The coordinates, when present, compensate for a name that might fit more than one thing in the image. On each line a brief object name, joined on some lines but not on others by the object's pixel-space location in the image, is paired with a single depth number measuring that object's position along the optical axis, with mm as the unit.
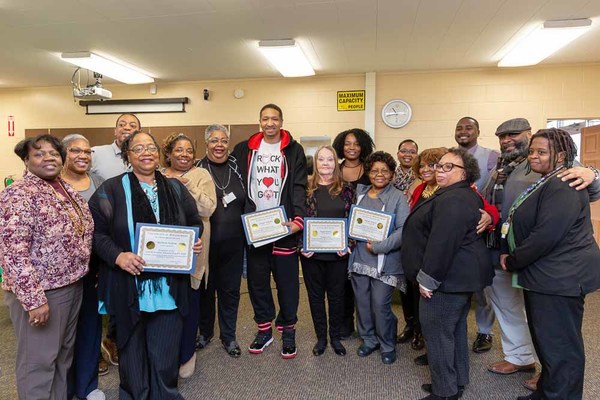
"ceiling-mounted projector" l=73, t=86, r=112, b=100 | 5156
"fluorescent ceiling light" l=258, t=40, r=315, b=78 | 4375
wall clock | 5809
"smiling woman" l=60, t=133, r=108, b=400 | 2090
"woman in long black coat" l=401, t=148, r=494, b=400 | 1904
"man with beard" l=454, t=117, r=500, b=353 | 2826
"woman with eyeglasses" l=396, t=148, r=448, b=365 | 2414
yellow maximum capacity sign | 5926
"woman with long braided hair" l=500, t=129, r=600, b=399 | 1816
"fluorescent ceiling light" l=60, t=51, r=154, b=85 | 4863
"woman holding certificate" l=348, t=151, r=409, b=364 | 2551
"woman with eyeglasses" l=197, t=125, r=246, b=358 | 2580
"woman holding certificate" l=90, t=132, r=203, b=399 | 1822
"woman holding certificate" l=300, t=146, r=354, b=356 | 2619
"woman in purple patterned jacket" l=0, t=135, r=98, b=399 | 1613
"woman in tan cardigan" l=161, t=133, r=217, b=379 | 2312
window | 5594
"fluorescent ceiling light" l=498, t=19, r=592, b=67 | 3838
